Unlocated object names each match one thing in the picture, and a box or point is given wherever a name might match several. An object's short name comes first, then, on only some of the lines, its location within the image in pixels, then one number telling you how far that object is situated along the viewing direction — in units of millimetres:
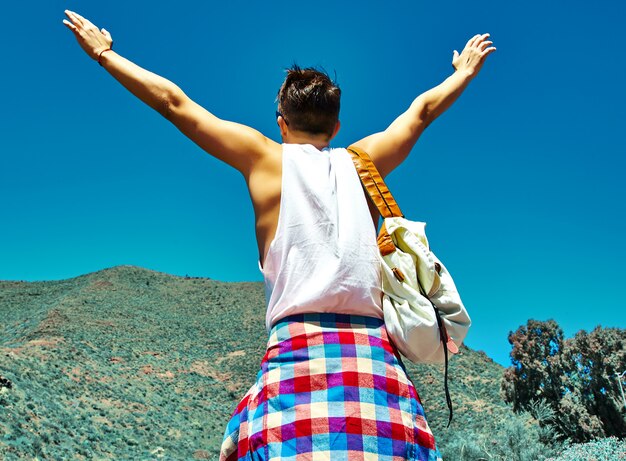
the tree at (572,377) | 9016
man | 1736
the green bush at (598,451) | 6938
